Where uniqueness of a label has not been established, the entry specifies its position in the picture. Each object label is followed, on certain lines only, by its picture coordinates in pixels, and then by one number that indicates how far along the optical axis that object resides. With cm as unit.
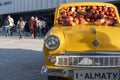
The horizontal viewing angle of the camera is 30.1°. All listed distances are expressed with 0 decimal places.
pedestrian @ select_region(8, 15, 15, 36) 1670
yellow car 416
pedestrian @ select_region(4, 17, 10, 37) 1678
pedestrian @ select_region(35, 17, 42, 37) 1631
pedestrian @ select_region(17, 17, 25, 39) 1591
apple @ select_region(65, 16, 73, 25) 517
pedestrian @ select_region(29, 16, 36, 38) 1612
